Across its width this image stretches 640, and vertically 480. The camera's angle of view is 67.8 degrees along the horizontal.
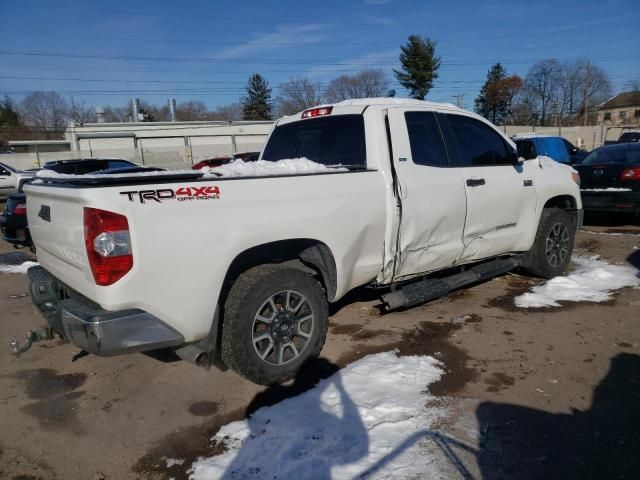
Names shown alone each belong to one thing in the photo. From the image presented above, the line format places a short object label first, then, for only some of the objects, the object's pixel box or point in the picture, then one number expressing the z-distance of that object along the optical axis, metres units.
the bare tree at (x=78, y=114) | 63.97
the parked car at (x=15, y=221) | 7.72
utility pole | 60.78
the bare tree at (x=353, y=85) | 63.28
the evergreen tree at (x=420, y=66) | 54.31
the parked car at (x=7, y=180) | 18.77
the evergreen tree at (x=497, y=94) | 66.31
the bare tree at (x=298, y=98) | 62.81
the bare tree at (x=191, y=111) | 73.12
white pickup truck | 2.74
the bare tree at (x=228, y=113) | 72.68
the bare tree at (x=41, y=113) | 63.78
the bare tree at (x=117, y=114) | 63.59
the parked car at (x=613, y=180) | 8.88
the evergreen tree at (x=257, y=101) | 68.69
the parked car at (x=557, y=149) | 15.55
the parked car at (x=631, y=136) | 23.17
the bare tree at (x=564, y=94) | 73.44
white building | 31.23
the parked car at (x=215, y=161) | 19.23
